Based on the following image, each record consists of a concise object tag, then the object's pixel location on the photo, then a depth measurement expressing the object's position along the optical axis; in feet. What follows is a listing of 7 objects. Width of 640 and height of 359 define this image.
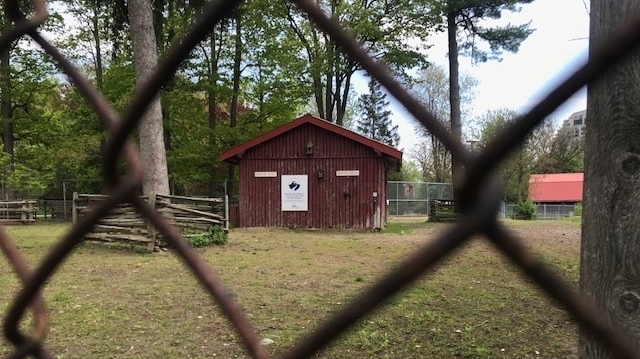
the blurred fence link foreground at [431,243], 1.36
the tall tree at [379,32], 63.98
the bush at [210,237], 32.71
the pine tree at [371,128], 93.76
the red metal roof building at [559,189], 128.06
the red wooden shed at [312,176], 49.14
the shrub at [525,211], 82.38
